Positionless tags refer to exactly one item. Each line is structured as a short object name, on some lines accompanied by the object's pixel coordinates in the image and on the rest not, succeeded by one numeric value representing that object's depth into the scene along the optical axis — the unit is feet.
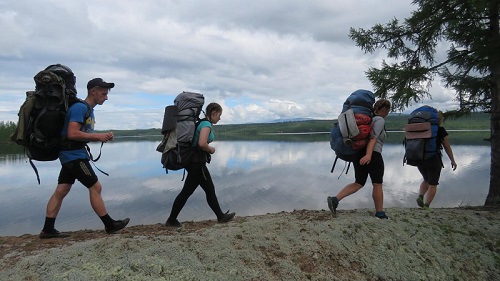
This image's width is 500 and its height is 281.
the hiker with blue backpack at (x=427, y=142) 22.15
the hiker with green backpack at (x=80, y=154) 14.87
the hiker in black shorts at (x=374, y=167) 17.80
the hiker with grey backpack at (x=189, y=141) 17.76
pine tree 25.96
